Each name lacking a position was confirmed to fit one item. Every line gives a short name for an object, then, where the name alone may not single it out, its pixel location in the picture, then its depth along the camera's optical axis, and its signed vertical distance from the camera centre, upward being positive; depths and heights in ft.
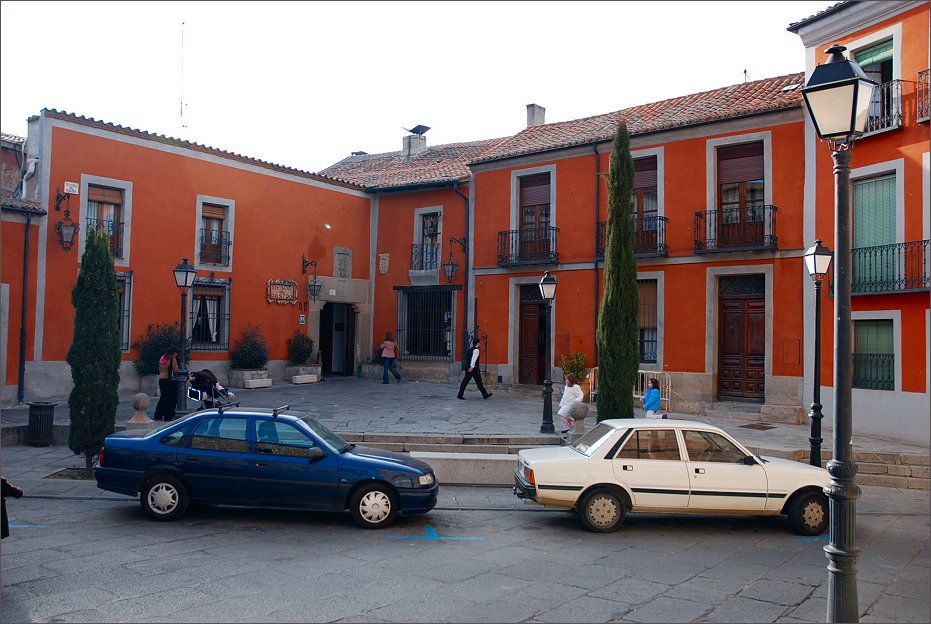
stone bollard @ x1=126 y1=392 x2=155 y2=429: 41.19 -5.01
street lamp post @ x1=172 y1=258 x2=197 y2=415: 45.27 +2.73
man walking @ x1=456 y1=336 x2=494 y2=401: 59.88 -2.84
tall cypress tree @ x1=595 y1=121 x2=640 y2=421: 43.09 +1.97
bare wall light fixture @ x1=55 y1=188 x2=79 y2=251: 56.65 +8.24
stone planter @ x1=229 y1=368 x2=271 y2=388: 66.95 -4.22
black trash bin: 43.93 -5.79
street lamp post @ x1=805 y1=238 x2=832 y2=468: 36.24 +1.65
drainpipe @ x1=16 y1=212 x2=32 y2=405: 54.44 -0.85
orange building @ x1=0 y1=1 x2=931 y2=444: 48.34 +8.86
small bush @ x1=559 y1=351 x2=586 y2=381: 63.57 -2.21
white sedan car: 27.84 -5.68
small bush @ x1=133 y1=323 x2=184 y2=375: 61.05 -1.11
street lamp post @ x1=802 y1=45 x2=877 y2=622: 15.72 +1.18
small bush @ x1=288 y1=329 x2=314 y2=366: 73.31 -1.52
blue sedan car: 27.68 -5.51
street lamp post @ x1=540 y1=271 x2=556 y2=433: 43.52 -2.99
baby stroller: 49.93 -4.04
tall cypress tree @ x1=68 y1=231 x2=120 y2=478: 35.94 -1.08
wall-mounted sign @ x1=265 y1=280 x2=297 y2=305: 72.28 +4.42
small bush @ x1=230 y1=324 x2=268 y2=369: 68.18 -1.70
